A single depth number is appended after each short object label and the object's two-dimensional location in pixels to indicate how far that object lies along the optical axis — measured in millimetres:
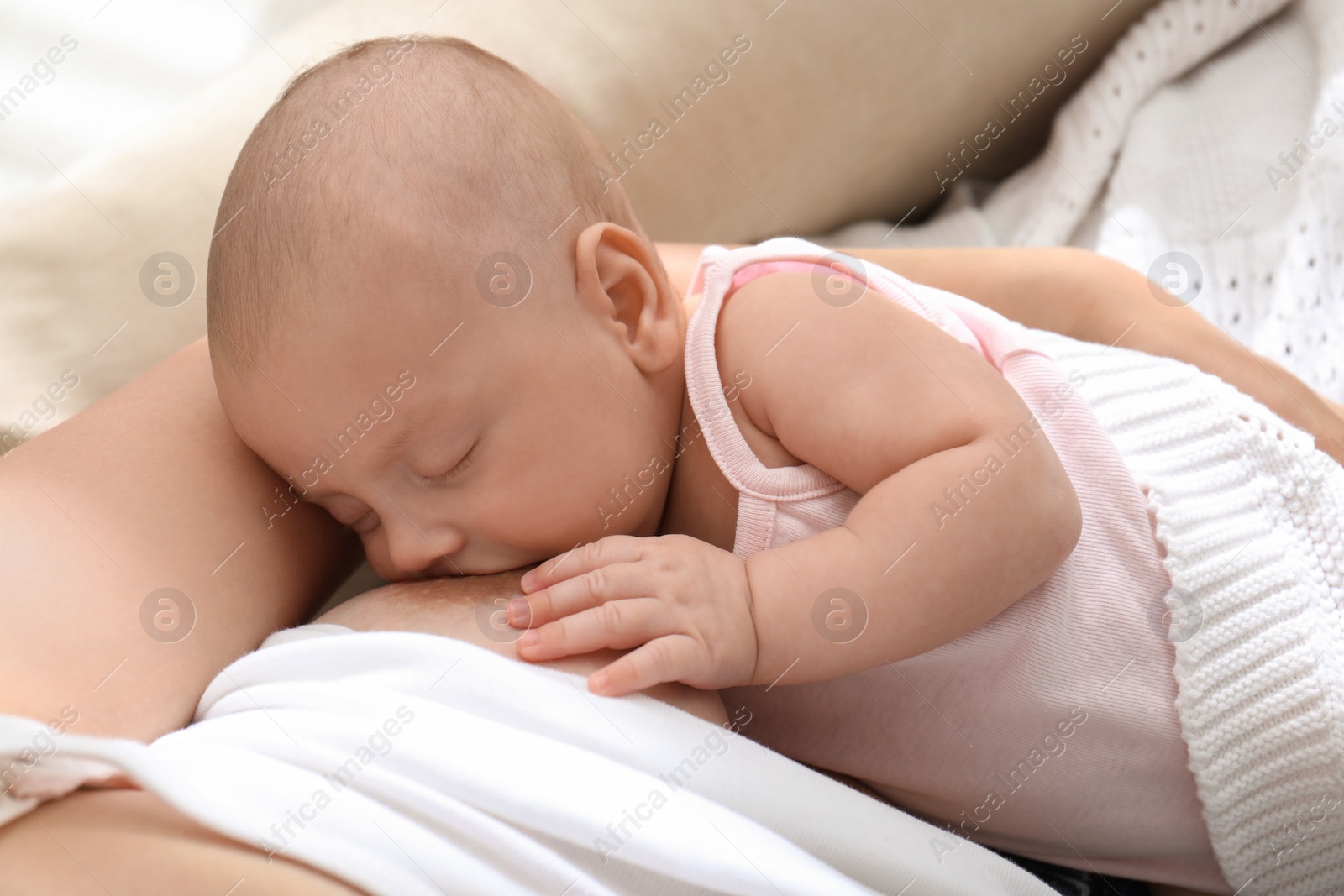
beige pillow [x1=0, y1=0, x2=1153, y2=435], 846
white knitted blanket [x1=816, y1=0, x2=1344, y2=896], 774
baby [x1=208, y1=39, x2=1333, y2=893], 746
